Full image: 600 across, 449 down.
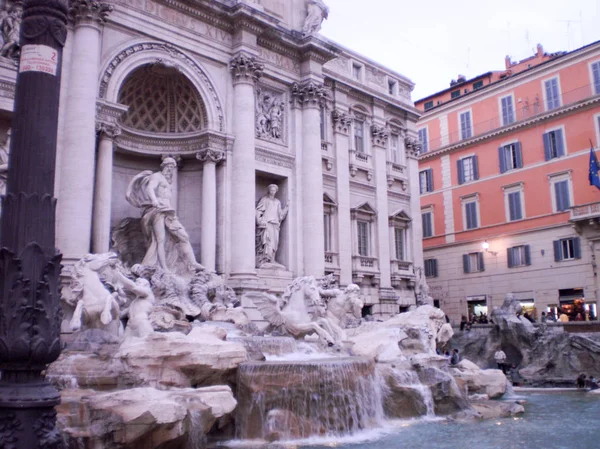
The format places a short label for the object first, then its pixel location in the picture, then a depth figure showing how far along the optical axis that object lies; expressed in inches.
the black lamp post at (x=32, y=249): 193.8
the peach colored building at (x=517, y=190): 1093.8
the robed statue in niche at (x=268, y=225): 783.7
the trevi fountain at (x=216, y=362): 336.5
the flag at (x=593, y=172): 1023.0
